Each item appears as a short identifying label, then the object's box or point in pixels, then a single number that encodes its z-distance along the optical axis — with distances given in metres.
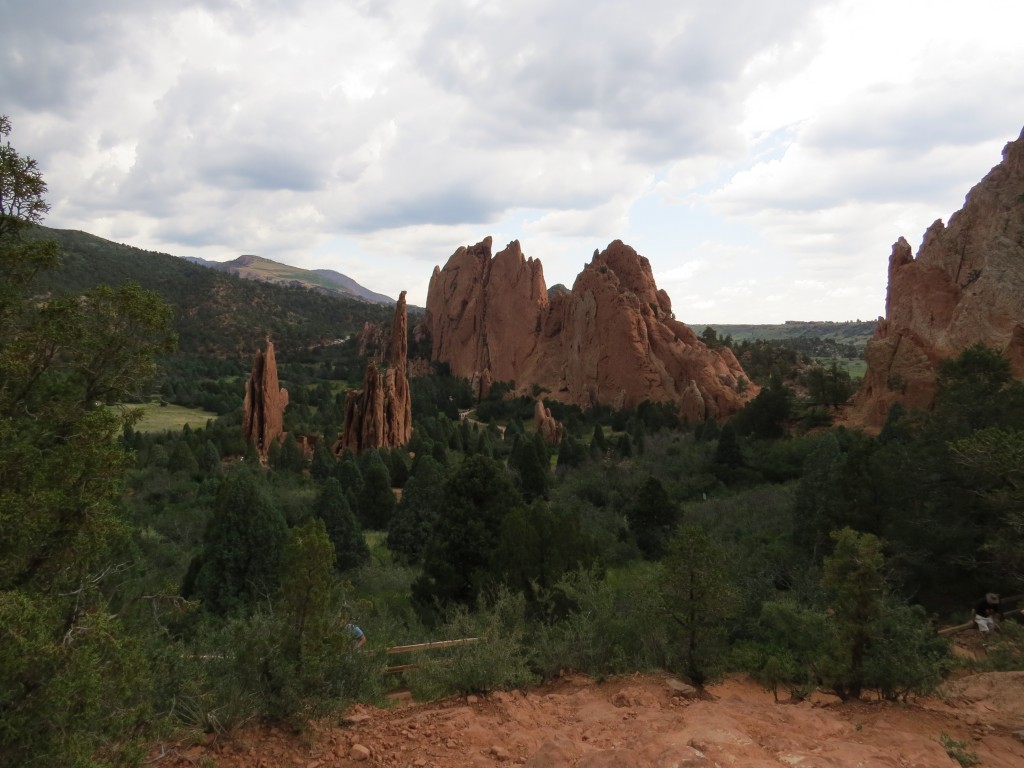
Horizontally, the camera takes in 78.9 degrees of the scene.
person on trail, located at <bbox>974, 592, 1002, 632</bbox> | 11.85
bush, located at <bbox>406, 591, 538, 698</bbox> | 8.25
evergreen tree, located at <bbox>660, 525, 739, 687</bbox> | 8.49
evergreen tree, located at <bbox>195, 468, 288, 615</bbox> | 17.97
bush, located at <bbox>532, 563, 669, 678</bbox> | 9.19
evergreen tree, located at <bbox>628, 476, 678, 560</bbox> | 26.84
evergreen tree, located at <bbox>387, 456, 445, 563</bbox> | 27.42
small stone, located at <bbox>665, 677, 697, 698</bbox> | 8.26
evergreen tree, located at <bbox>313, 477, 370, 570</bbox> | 23.83
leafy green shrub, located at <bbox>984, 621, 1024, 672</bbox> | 9.52
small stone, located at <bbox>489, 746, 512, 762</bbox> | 6.35
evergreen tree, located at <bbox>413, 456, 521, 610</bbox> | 16.25
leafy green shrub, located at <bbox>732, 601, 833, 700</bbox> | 8.78
